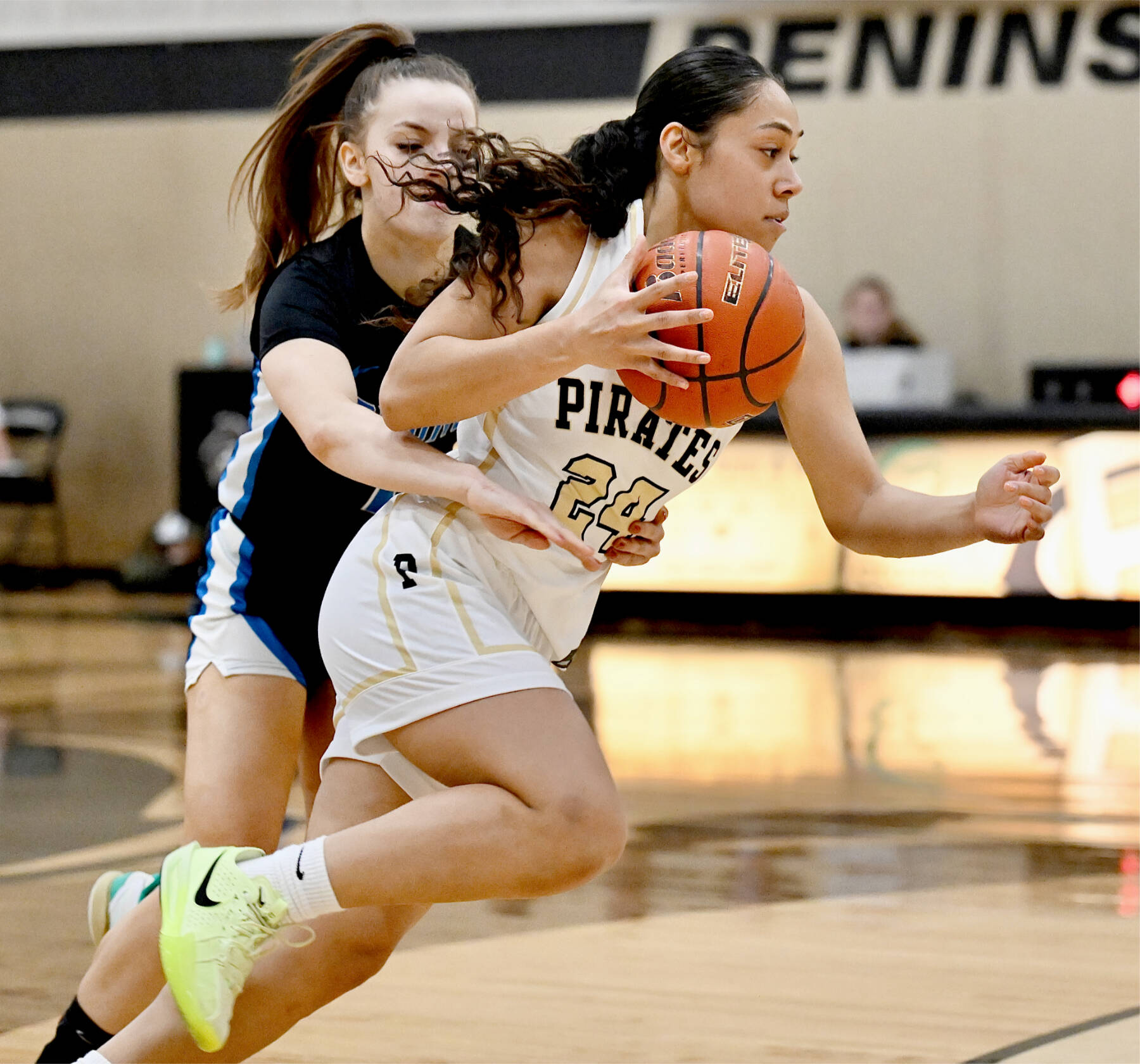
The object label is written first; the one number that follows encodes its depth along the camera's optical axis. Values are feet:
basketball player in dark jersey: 15.60
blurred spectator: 68.85
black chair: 79.82
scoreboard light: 63.05
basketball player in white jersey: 12.83
